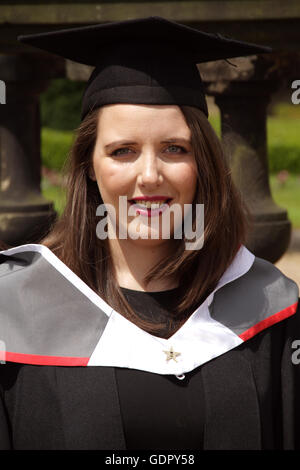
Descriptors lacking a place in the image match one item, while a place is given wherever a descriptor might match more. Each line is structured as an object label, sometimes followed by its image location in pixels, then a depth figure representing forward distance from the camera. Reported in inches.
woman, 106.6
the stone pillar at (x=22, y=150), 258.7
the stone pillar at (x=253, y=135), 225.0
